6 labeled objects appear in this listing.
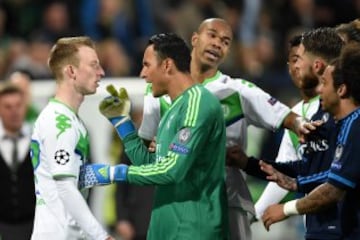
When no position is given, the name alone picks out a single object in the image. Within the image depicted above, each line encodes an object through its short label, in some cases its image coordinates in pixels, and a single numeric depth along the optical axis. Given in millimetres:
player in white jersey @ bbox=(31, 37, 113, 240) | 17453
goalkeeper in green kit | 17187
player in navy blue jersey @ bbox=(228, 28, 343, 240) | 17312
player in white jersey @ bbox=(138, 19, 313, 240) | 19359
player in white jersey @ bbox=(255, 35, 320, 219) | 19844
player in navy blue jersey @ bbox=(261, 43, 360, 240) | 16520
